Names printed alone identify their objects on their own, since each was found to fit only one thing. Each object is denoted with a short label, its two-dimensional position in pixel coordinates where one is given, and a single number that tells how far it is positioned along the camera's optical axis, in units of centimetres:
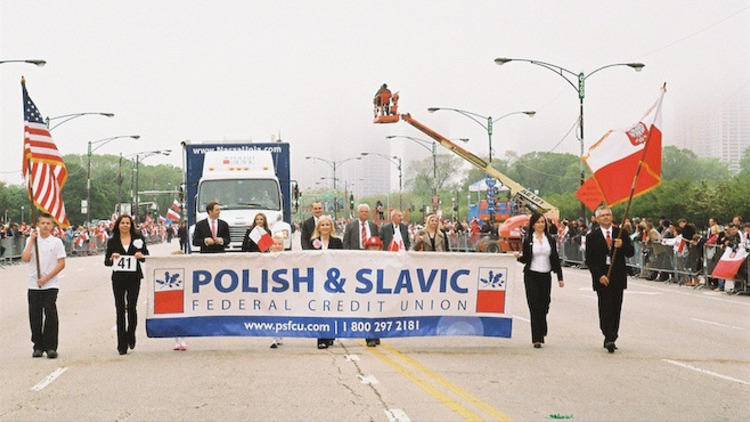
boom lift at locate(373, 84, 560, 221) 4406
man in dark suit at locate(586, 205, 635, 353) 1248
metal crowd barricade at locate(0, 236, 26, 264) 4143
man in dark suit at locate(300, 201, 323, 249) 1405
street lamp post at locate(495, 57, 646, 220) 3772
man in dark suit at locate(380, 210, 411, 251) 1446
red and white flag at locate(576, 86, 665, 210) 1388
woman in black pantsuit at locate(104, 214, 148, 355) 1213
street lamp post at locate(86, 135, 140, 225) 6315
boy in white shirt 1216
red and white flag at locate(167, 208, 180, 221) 7151
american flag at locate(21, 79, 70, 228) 1321
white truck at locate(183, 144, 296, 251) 2577
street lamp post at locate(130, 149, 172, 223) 7966
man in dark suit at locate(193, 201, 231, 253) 1349
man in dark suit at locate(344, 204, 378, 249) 1388
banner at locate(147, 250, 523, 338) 1249
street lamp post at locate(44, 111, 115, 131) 4891
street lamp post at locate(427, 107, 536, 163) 5166
